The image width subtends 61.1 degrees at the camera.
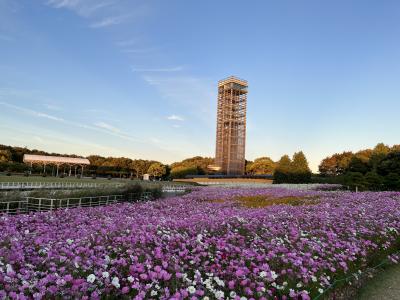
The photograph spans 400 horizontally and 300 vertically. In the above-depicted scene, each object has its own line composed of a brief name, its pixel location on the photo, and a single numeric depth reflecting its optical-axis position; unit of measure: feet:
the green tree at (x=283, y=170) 189.37
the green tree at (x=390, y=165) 109.69
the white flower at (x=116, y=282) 11.42
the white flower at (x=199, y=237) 19.01
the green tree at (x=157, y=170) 327.47
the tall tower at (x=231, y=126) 335.26
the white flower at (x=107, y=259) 14.43
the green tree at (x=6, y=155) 251.17
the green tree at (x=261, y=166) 337.93
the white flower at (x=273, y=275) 13.55
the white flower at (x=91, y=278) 11.55
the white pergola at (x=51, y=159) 226.52
